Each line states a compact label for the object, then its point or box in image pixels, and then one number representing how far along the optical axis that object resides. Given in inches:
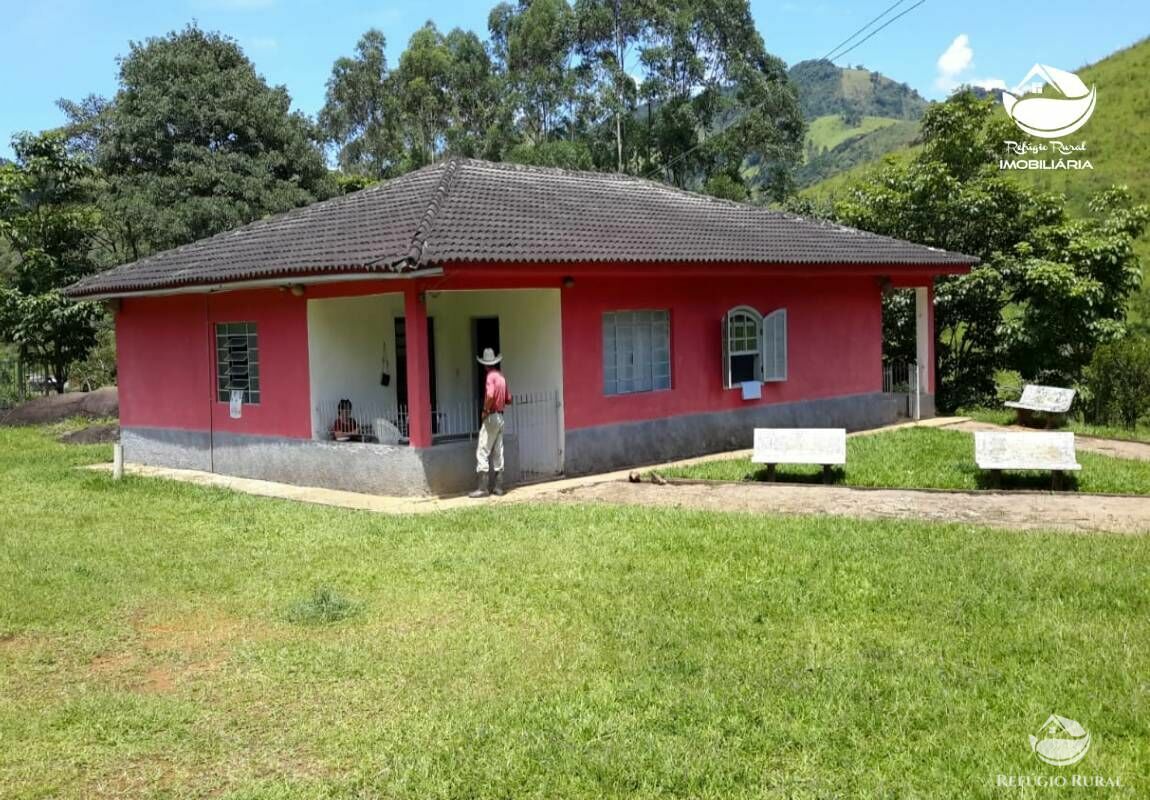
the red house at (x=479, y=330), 494.0
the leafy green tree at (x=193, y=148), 1070.4
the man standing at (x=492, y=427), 469.7
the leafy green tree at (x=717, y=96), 1496.1
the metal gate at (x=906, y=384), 751.1
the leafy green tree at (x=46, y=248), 940.0
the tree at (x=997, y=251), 767.1
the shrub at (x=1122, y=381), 700.7
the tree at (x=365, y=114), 1925.4
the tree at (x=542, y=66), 1584.6
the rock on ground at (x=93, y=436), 773.9
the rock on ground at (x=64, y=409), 895.1
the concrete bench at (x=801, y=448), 483.2
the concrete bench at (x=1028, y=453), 437.1
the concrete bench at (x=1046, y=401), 633.6
